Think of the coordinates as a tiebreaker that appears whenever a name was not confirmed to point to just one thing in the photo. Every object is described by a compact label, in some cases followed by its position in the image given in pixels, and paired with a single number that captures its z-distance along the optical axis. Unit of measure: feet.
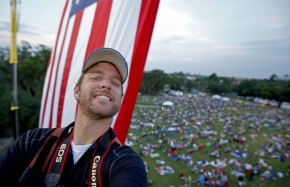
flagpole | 13.17
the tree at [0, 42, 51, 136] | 41.96
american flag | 5.25
